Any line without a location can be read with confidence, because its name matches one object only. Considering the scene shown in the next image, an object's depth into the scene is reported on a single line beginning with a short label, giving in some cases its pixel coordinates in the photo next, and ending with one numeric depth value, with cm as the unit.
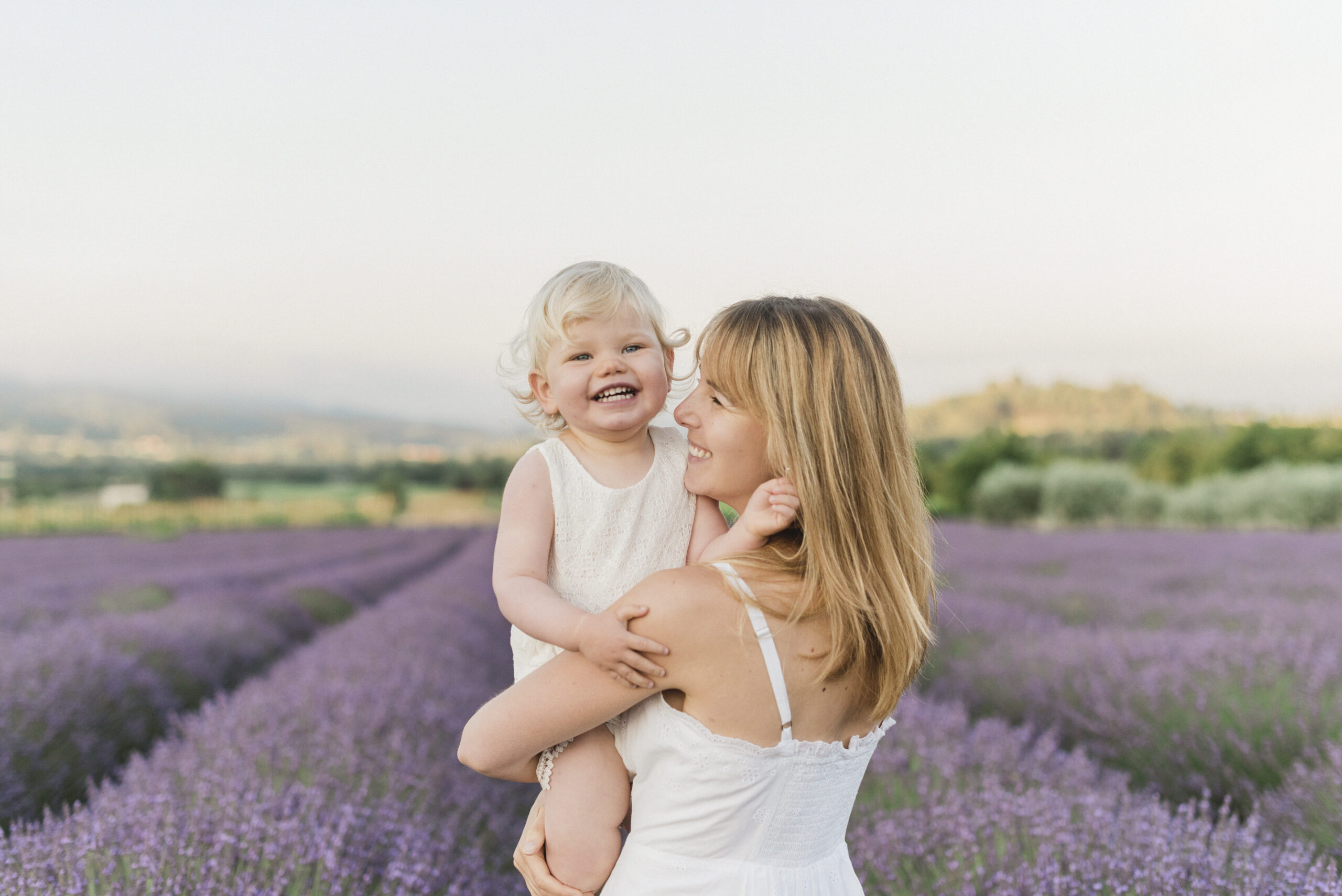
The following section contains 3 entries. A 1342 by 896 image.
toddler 118
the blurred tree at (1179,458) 2506
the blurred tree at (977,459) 2797
